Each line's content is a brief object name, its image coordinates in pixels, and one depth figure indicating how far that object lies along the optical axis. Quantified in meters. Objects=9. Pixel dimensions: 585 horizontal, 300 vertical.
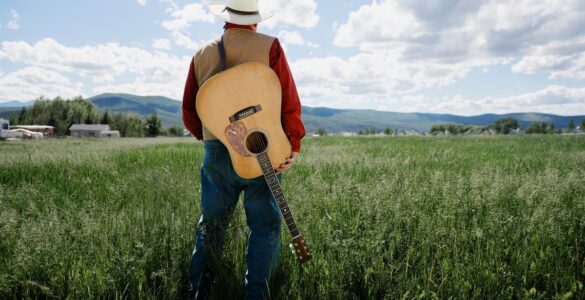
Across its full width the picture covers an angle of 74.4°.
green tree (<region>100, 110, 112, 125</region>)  125.56
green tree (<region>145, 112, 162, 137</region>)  135.75
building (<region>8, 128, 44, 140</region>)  90.22
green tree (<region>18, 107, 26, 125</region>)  119.88
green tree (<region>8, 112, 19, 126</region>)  123.25
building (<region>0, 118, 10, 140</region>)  106.60
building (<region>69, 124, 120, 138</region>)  117.72
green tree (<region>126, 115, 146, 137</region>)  125.56
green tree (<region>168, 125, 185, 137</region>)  172.02
